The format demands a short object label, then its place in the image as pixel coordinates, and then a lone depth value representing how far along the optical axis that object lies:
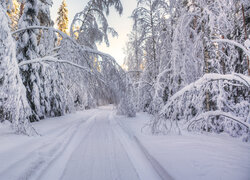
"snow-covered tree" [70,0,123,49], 8.70
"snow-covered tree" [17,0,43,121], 7.52
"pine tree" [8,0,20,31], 8.09
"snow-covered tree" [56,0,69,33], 20.17
